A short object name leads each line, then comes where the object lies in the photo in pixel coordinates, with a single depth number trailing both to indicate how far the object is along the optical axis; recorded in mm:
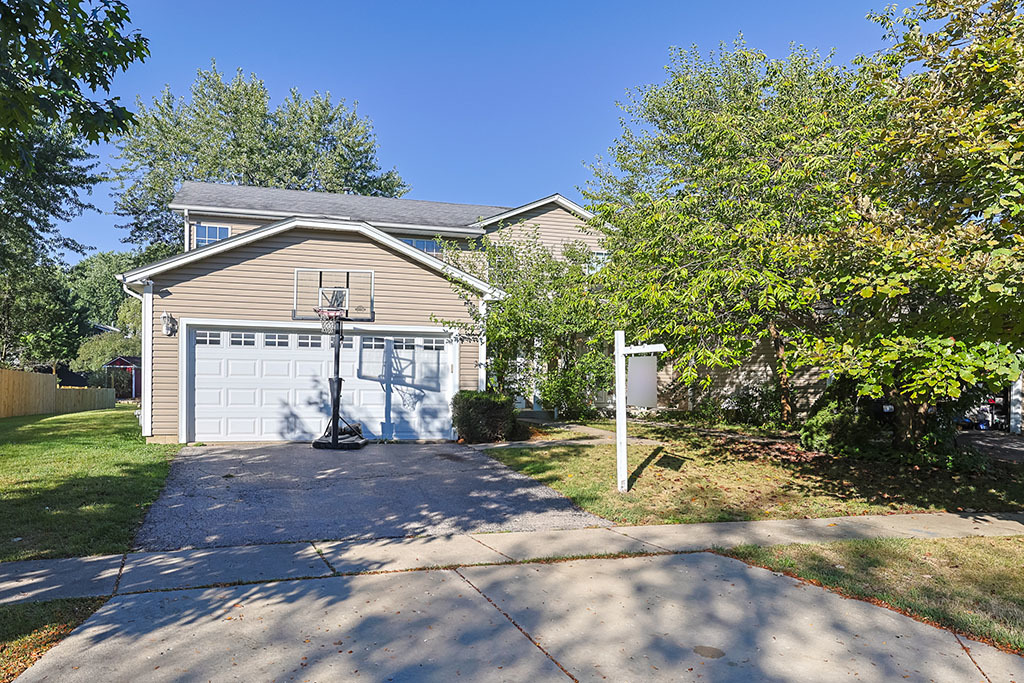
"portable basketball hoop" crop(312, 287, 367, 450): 11867
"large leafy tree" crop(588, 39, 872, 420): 8110
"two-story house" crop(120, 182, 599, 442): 12203
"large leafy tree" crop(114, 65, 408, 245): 31703
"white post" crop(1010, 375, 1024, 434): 15320
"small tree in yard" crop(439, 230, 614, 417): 13914
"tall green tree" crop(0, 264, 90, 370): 28391
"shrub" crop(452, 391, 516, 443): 12930
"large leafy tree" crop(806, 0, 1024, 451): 5410
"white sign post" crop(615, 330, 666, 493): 8188
